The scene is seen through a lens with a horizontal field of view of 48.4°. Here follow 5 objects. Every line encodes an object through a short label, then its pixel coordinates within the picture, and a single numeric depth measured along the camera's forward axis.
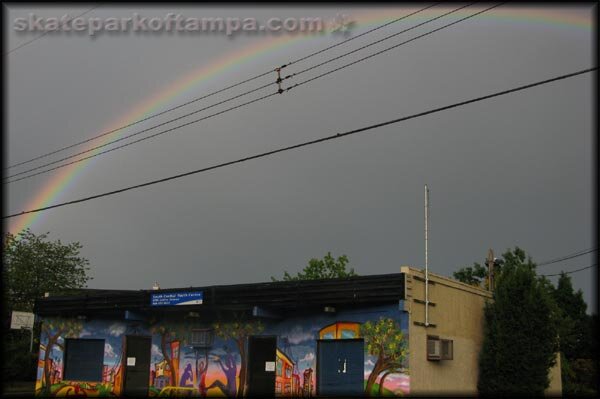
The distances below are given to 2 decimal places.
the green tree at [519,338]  20.84
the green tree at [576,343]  37.25
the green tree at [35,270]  43.53
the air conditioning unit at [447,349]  20.28
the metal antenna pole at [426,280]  19.66
